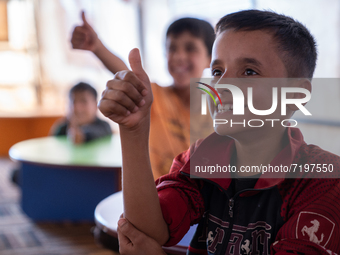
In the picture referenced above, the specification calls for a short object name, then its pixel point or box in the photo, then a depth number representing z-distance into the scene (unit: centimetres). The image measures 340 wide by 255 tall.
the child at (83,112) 289
